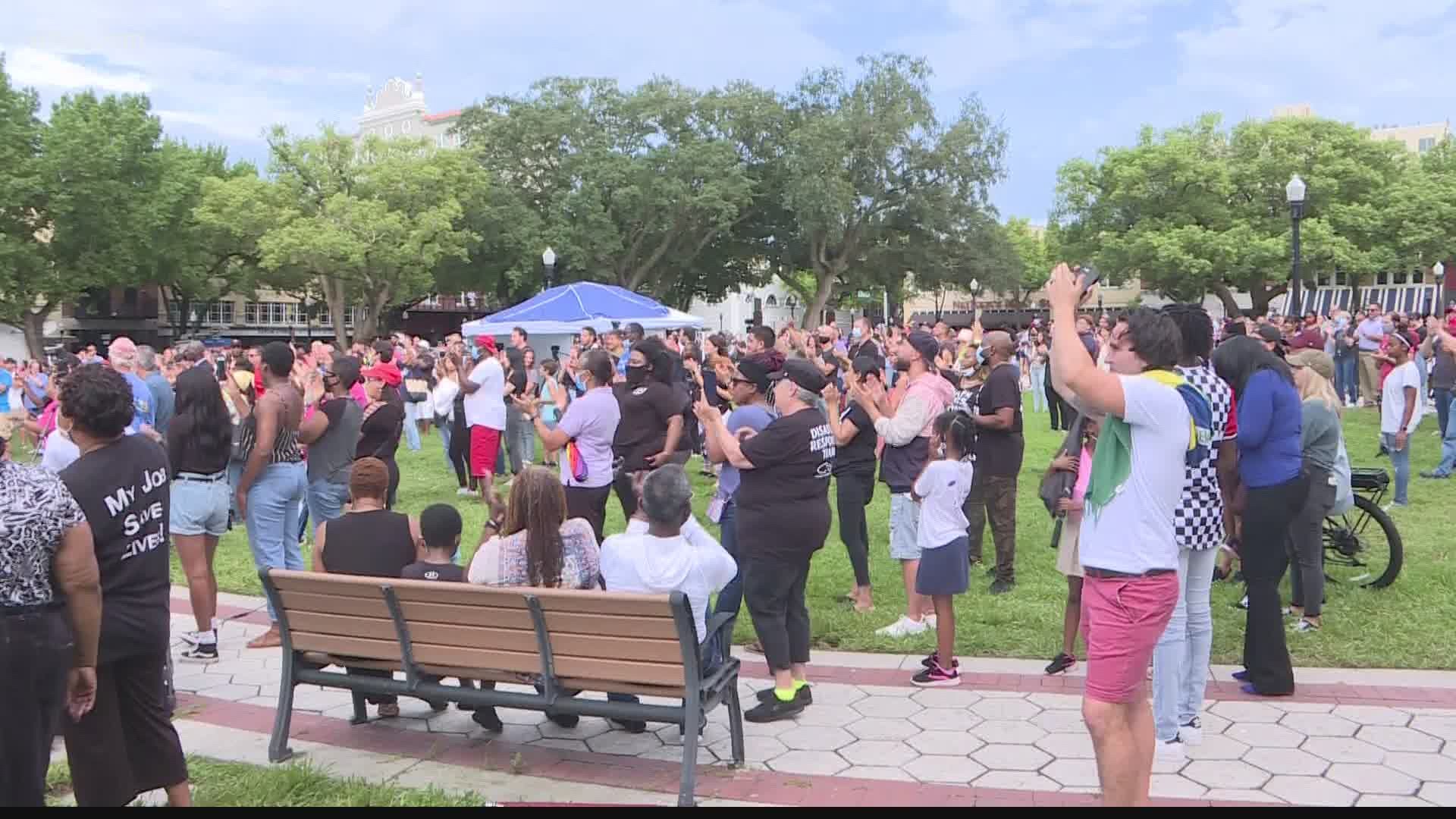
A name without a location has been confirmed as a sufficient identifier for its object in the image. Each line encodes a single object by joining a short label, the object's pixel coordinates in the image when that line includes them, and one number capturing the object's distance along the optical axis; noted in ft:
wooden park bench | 14.14
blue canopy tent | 67.92
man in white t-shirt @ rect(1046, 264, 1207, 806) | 11.64
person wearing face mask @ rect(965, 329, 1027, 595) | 25.07
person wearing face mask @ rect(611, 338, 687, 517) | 24.16
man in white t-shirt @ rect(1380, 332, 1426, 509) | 32.83
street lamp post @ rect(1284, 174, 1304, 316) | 60.18
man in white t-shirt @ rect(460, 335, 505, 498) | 34.40
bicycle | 23.35
